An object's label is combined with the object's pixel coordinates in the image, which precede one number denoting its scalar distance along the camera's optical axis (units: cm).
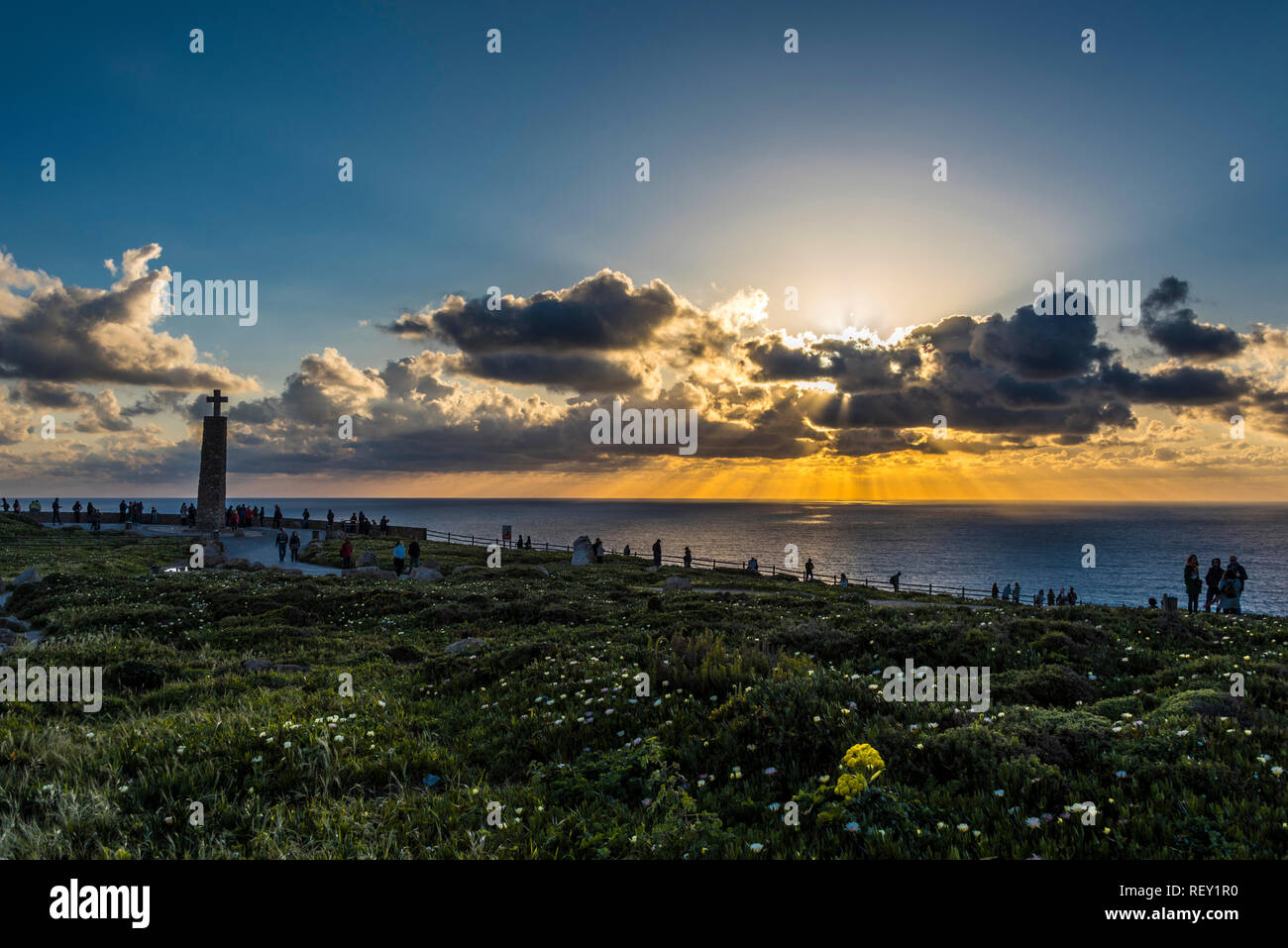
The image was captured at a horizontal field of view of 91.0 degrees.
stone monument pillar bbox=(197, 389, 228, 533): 5525
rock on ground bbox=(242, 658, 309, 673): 1252
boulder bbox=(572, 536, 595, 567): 5091
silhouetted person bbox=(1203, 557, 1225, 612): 2605
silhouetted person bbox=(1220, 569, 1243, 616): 2298
